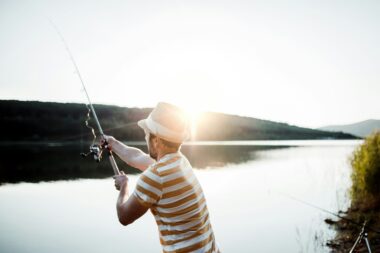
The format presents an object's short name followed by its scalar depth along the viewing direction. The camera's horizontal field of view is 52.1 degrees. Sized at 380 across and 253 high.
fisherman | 2.22
